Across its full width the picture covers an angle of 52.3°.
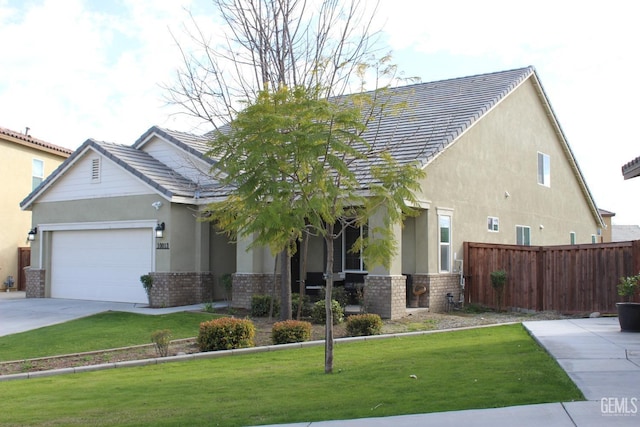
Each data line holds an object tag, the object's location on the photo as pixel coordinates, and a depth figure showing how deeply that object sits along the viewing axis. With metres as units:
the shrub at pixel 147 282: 19.50
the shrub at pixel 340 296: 17.45
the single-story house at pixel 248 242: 18.92
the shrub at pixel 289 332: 13.59
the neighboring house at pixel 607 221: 39.22
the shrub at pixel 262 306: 17.61
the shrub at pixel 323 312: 15.84
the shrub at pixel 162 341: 12.29
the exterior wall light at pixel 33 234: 23.02
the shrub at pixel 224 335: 13.06
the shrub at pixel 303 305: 17.34
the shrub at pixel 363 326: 14.43
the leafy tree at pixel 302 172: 9.30
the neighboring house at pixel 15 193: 28.27
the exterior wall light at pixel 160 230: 19.77
